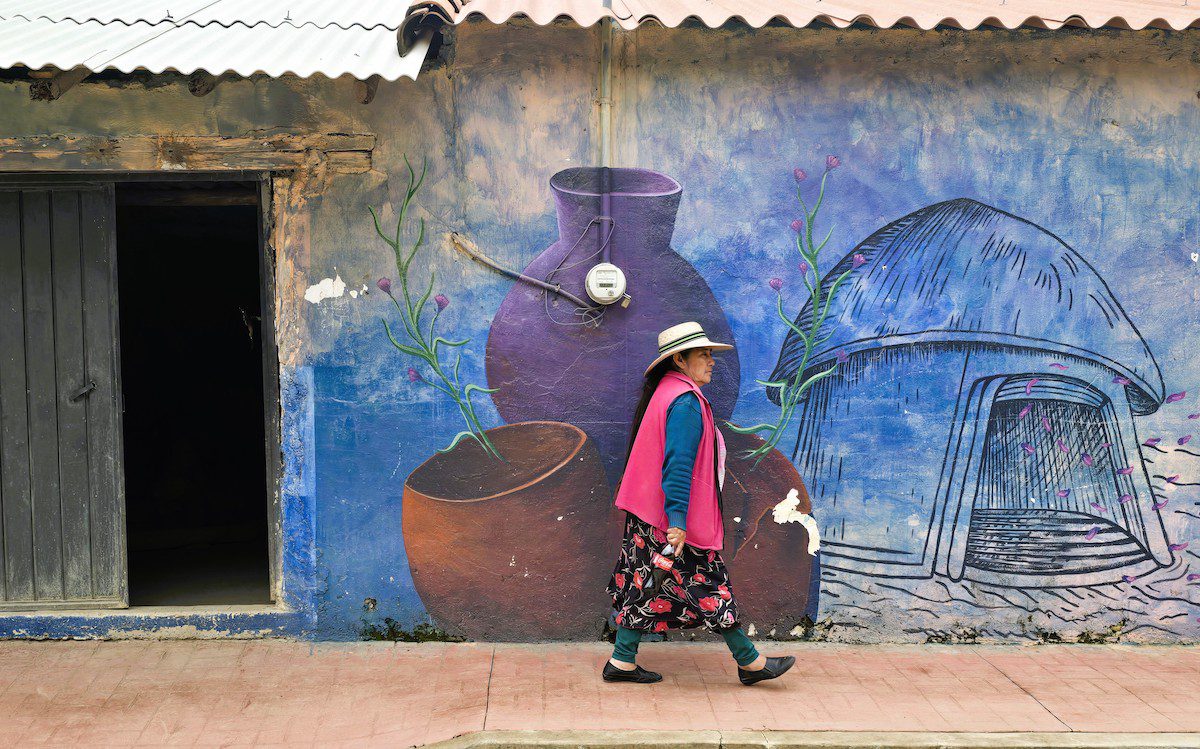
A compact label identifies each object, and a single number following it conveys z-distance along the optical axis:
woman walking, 4.59
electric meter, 5.14
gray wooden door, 5.27
